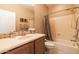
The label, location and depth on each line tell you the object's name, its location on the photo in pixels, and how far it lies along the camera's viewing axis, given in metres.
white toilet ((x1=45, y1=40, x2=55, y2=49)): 1.74
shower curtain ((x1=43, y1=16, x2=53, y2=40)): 1.73
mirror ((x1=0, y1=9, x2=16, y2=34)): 1.11
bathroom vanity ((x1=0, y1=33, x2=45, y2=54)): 0.75
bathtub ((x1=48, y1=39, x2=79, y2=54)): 1.70
